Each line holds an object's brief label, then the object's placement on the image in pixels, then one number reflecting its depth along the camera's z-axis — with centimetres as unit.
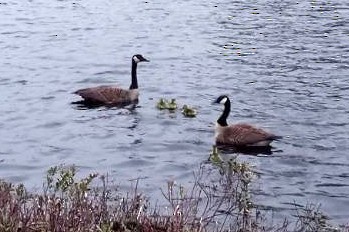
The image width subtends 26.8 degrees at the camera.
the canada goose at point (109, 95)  2042
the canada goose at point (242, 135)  1638
